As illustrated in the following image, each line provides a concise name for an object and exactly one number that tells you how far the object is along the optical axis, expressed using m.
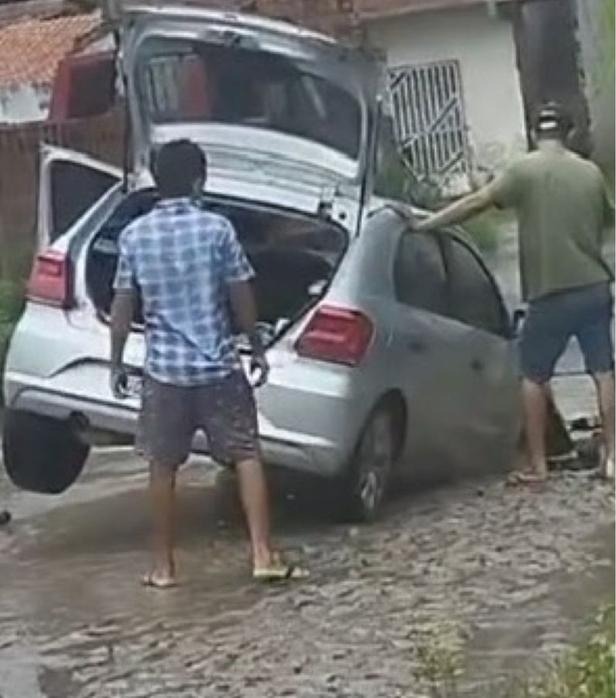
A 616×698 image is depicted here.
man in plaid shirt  9.50
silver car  10.50
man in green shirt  10.99
